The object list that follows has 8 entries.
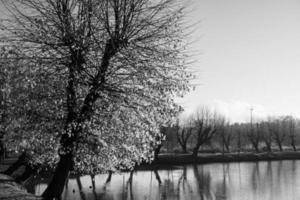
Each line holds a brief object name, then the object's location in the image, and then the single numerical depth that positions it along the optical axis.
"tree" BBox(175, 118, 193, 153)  95.25
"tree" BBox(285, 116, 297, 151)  113.62
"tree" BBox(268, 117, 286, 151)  112.69
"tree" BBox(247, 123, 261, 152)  106.79
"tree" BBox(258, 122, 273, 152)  108.49
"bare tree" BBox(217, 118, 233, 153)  108.07
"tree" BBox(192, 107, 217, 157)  93.04
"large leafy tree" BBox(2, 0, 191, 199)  15.26
